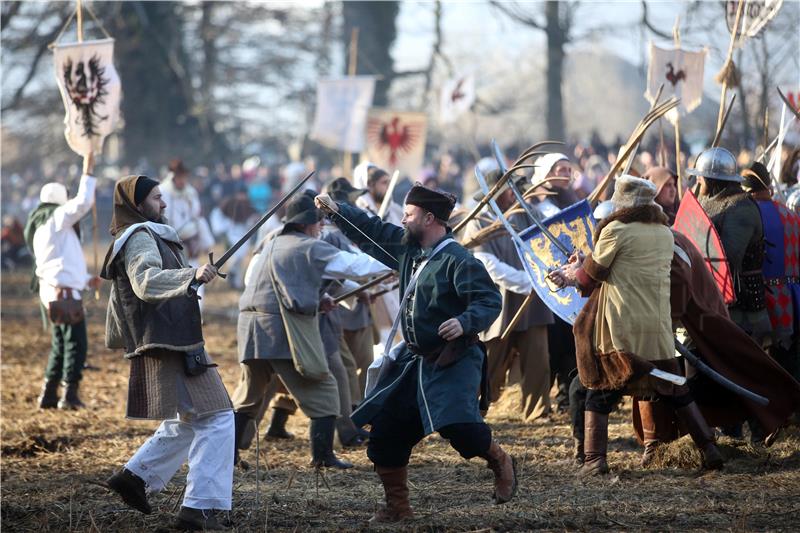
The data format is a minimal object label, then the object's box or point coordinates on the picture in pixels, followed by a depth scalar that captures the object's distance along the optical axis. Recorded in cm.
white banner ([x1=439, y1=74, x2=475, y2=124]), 4102
